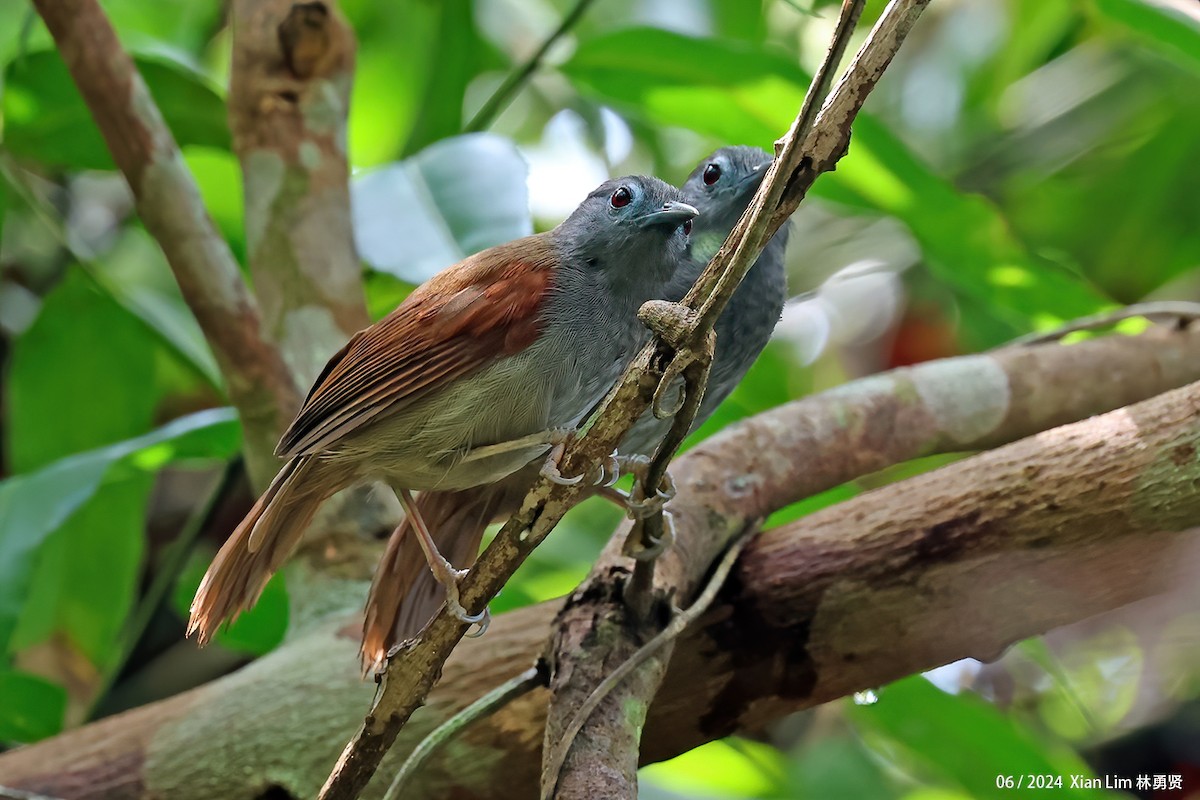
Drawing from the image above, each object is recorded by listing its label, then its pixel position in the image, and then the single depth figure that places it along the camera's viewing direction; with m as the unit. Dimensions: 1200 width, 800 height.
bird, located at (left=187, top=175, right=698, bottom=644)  3.91
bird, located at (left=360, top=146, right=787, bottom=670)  4.67
